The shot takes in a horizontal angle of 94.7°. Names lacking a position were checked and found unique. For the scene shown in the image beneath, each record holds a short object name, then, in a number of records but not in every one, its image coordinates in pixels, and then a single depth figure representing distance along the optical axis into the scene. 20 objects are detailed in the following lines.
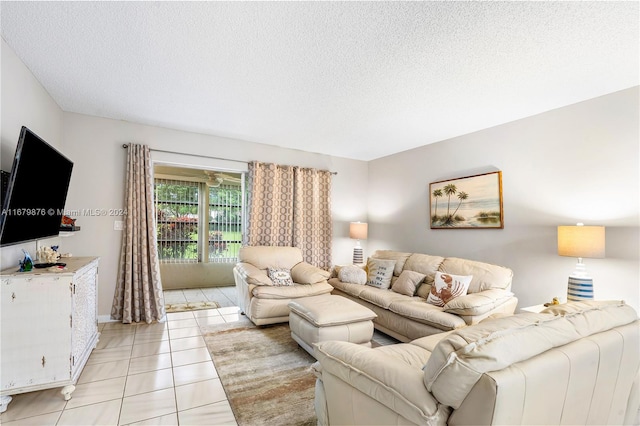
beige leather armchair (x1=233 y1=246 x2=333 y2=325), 3.57
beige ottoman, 2.62
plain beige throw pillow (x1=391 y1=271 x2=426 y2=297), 3.55
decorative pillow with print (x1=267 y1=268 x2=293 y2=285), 3.86
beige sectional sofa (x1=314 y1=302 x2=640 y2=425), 0.97
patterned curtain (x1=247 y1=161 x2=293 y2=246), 4.55
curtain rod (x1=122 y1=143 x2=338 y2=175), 3.77
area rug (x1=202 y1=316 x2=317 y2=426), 1.97
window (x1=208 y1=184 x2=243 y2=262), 6.17
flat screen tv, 1.91
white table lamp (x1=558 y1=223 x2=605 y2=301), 2.50
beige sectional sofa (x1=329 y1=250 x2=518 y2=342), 2.71
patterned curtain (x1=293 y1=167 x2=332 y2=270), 4.88
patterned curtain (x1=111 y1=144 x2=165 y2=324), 3.66
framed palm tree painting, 3.58
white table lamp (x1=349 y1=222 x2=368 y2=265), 5.09
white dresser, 1.93
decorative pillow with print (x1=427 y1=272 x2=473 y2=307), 3.08
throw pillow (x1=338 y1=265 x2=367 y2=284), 3.97
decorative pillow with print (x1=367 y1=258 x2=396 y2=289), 3.87
